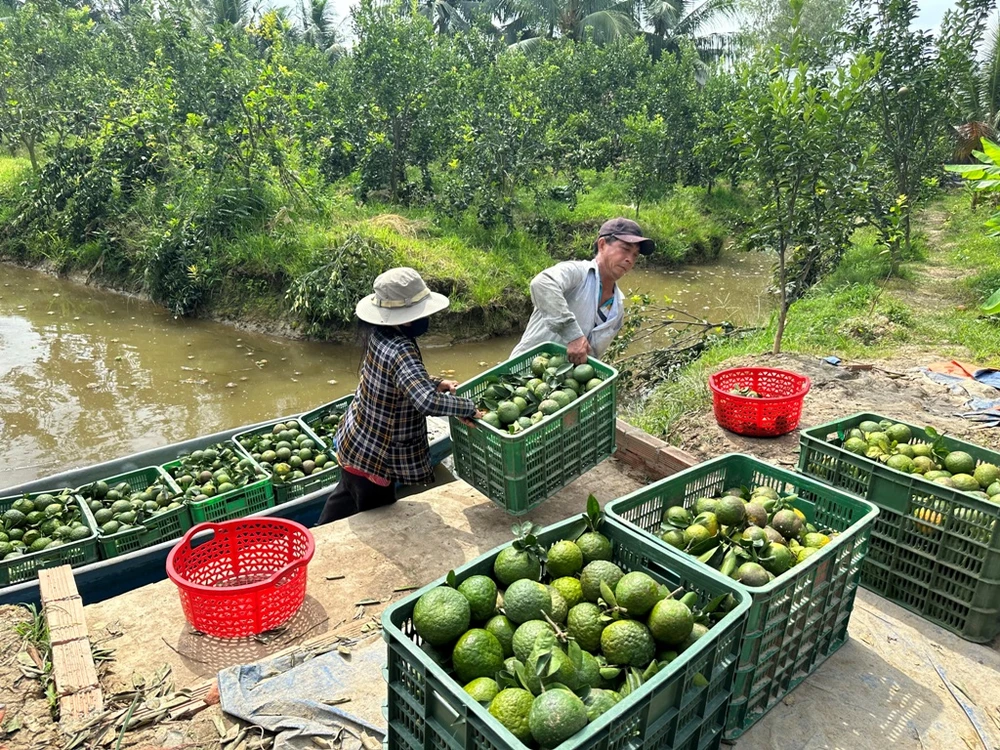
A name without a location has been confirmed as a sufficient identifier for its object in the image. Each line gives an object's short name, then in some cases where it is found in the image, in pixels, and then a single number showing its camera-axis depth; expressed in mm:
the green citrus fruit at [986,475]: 3213
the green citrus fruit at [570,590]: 2381
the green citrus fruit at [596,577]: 2365
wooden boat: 3836
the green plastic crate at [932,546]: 2938
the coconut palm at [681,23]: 27859
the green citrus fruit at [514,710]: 1807
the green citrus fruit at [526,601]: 2219
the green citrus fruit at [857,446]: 3582
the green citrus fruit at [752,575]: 2421
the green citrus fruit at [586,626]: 2203
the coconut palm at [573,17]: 26109
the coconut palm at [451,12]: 29203
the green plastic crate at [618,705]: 1794
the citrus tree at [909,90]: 10969
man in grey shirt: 4332
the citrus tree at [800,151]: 6410
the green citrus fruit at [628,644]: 2082
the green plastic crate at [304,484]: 4938
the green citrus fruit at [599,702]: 1879
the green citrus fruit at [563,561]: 2467
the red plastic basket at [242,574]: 3090
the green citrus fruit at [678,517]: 2867
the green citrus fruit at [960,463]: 3336
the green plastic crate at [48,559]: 3889
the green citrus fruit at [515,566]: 2395
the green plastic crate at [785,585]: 2393
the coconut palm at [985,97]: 20656
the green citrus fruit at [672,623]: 2100
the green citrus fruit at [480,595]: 2242
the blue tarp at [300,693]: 2531
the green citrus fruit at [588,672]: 2002
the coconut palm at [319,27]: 29078
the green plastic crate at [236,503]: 4488
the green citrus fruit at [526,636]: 2080
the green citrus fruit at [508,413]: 3818
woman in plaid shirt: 3676
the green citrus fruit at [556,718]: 1710
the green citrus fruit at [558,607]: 2293
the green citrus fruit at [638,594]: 2207
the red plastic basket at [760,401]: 5156
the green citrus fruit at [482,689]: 1928
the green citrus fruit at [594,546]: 2535
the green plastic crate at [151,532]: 4168
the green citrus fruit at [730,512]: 2852
